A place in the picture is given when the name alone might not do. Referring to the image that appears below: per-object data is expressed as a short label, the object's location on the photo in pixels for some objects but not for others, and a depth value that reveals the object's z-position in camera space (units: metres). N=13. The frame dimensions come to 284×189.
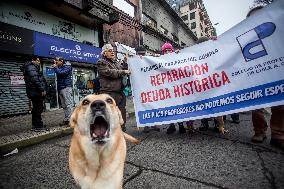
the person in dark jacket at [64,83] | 4.07
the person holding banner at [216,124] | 3.21
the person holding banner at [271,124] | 2.35
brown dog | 1.32
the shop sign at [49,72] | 7.18
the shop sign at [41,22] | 6.21
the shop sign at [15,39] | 5.76
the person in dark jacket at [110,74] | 2.93
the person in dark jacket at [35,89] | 3.65
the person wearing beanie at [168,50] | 3.43
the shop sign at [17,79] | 6.20
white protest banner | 2.37
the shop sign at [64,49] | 6.70
